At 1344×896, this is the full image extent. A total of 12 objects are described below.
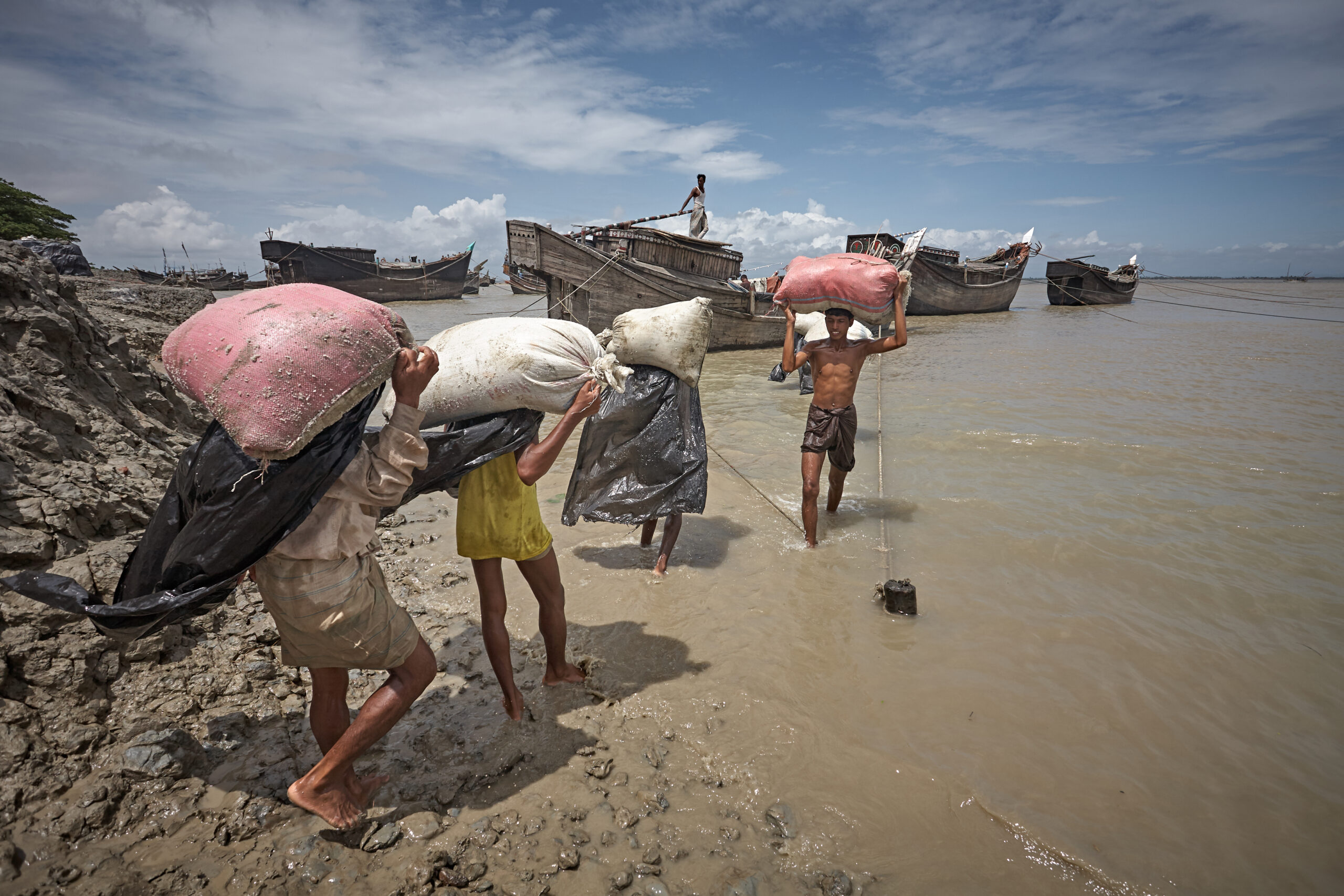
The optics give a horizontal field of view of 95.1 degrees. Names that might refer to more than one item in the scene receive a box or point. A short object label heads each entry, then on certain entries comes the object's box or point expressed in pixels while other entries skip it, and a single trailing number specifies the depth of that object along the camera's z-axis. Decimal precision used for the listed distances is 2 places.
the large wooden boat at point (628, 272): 12.52
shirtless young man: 4.07
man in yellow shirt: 2.12
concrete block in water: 3.21
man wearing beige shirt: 1.57
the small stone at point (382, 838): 1.75
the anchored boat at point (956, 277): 20.92
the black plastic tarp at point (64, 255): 9.37
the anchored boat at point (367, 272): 23.61
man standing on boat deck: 12.97
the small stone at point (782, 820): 1.95
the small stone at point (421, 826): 1.82
